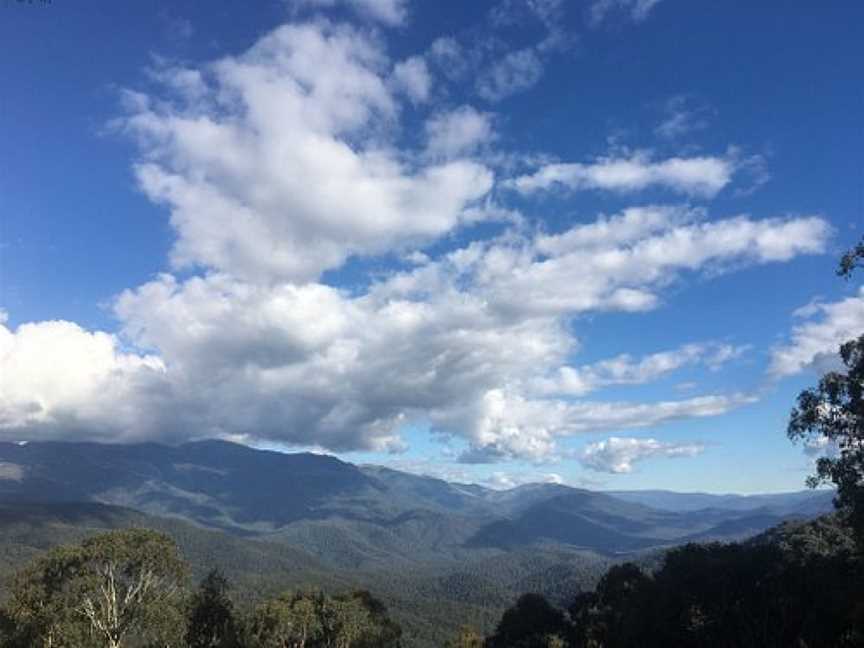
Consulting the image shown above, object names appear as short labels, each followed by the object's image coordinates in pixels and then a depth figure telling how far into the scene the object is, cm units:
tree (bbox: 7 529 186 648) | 5650
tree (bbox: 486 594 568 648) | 7706
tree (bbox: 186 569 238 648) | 6700
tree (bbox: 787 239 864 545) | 3369
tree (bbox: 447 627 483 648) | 8269
